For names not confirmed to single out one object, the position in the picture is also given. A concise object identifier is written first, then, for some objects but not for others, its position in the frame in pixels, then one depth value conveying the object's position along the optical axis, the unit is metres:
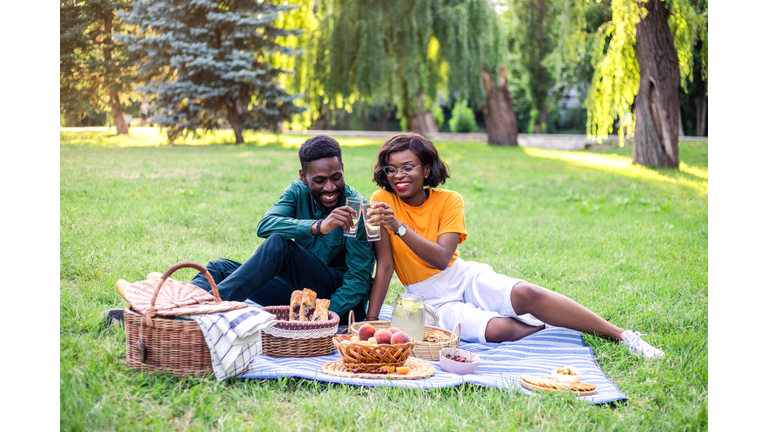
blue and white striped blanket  2.37
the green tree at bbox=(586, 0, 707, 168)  7.88
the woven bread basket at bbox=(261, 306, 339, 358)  2.62
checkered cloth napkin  2.27
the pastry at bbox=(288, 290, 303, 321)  2.76
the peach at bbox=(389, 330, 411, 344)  2.46
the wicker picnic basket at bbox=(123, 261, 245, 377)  2.26
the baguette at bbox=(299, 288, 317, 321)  2.73
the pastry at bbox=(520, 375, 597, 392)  2.35
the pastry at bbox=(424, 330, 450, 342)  2.85
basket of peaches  2.44
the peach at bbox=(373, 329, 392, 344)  2.48
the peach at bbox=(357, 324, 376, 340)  2.57
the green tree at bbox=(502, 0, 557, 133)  17.81
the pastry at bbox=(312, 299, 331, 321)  2.76
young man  2.78
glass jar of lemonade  2.70
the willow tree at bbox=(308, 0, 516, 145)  11.26
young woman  2.87
